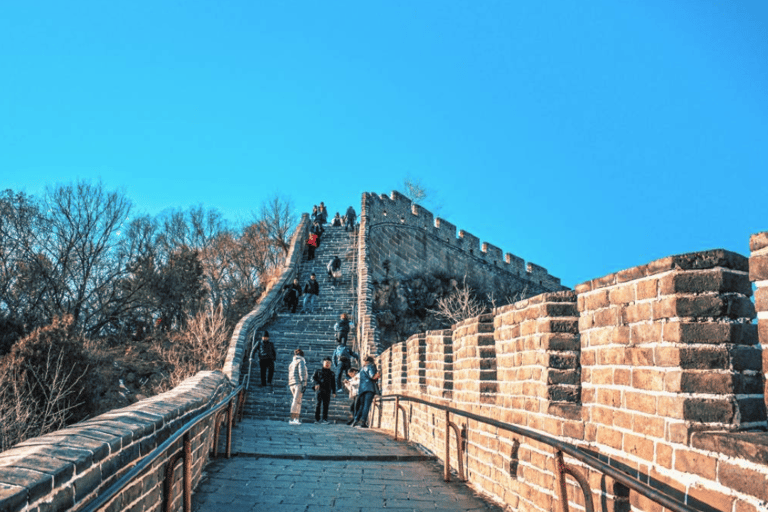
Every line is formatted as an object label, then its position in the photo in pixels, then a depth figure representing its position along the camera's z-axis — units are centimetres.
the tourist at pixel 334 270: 2636
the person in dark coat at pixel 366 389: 1198
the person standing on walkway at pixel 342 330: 1856
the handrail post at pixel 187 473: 446
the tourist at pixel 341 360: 1496
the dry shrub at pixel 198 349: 2119
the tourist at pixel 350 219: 3189
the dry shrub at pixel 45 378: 1738
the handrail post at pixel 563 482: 348
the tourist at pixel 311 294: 2308
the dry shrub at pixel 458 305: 3150
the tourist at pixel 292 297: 2283
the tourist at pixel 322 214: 3198
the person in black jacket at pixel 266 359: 1591
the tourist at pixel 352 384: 1347
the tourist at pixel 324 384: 1305
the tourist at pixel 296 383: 1247
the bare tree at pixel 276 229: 4750
